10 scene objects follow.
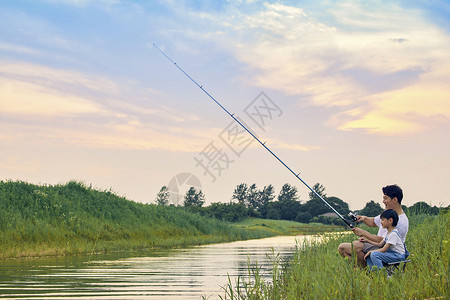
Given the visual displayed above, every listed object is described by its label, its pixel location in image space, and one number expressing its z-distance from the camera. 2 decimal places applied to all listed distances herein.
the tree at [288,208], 87.75
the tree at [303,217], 84.56
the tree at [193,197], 94.97
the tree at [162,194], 107.31
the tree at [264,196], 116.31
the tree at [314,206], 87.16
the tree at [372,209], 42.09
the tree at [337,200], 90.84
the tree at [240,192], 115.44
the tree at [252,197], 116.57
